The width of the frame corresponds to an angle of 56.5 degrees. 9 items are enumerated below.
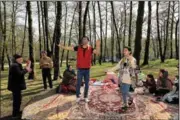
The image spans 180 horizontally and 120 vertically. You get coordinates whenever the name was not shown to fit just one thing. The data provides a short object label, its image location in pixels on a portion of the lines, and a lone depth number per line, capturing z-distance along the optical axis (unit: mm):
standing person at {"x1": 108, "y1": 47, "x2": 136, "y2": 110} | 4551
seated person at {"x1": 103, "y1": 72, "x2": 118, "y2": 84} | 7296
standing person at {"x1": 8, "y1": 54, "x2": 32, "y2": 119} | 4777
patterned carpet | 4467
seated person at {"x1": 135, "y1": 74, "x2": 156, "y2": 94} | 6135
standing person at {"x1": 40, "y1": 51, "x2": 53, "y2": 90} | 6843
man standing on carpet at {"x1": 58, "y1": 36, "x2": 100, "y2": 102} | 5011
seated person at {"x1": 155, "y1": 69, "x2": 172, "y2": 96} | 5841
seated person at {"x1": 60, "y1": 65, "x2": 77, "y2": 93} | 6247
